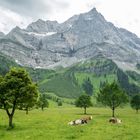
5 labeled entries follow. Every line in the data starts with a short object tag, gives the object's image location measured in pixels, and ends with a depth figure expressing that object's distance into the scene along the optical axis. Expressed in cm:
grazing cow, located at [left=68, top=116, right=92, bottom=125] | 6669
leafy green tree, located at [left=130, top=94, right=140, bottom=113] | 15375
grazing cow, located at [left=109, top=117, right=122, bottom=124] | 7175
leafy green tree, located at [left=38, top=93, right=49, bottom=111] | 18480
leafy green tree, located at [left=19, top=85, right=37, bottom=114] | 6486
